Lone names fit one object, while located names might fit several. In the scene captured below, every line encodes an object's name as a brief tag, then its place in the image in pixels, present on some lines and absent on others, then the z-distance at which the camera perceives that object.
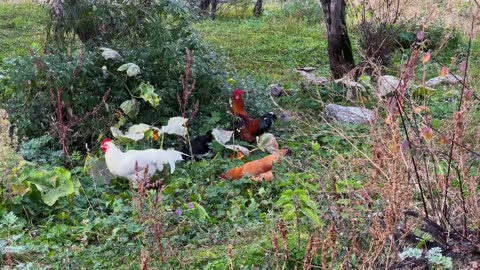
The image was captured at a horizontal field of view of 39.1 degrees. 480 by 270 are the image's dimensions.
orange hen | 4.51
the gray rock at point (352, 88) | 6.69
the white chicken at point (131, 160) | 4.29
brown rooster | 5.36
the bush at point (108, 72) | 5.24
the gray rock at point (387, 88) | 5.67
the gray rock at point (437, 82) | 7.43
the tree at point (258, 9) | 16.90
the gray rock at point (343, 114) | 5.98
